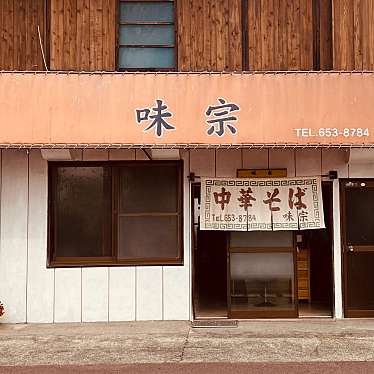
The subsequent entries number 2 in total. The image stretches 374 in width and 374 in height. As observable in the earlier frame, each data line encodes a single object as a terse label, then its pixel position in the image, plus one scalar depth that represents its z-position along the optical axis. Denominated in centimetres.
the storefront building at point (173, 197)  974
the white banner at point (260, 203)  976
